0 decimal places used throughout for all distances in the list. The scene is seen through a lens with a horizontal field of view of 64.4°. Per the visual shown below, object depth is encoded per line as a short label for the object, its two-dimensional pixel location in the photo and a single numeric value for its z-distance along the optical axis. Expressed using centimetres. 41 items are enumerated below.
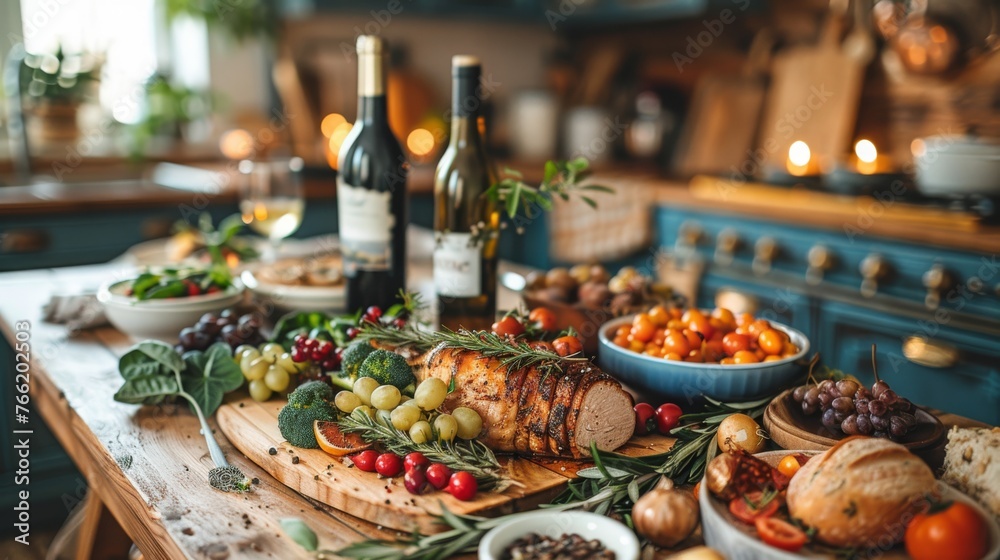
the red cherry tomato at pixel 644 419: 94
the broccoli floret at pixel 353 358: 96
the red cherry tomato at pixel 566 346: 94
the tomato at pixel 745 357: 98
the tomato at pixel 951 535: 60
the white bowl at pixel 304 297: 137
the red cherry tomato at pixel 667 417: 94
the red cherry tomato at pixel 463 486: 76
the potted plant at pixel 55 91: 290
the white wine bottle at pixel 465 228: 116
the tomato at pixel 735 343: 101
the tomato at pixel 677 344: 99
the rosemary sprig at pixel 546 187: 108
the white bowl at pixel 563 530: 64
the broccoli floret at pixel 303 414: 88
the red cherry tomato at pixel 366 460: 82
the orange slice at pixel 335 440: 85
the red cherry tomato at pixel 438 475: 78
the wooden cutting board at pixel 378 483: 75
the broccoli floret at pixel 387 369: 91
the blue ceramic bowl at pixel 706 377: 96
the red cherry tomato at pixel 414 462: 78
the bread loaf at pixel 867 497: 64
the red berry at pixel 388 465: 81
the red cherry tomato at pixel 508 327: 100
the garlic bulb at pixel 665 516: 68
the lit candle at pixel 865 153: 280
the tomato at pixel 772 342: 100
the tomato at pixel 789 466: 75
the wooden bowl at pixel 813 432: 82
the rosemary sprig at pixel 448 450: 79
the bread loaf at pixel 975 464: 71
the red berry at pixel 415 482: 77
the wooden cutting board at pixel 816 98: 288
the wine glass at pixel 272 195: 157
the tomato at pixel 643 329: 104
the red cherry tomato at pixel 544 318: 110
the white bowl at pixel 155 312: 126
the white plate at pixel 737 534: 61
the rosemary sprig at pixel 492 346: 87
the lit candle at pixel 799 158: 288
